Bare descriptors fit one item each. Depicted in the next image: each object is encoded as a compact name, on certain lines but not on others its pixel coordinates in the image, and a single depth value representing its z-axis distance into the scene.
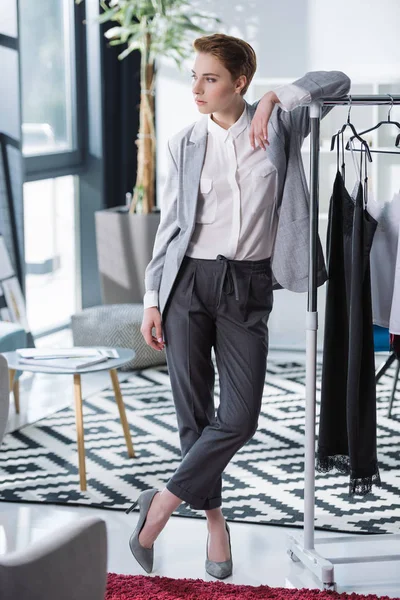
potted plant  8.18
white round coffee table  5.28
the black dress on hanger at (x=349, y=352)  3.94
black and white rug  5.00
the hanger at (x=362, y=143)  3.99
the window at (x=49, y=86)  8.48
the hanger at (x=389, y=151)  4.02
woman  3.93
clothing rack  3.90
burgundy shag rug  3.96
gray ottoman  7.70
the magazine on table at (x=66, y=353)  5.53
